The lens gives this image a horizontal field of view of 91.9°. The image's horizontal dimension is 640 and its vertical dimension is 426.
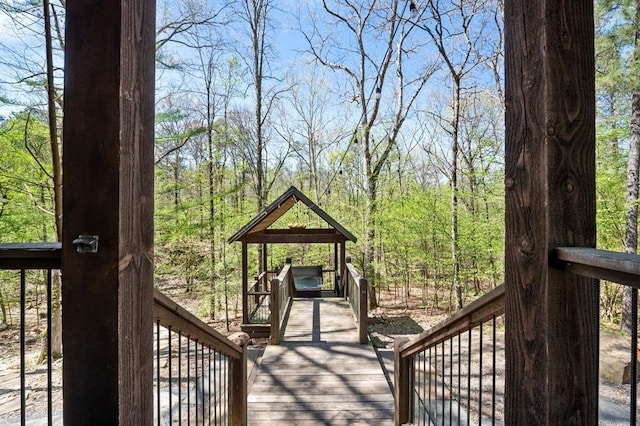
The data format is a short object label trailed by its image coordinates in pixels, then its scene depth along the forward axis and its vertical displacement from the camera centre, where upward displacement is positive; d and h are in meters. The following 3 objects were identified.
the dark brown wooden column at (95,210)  0.83 +0.02
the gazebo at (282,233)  7.33 -0.43
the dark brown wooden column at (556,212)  0.84 +0.01
